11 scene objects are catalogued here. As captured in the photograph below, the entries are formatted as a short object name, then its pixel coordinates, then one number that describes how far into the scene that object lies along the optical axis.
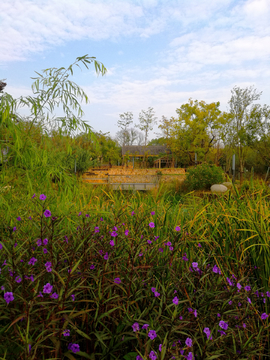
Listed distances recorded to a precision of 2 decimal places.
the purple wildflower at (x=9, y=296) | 0.87
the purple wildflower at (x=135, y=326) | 0.90
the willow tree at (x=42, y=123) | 2.52
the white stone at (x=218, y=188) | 11.20
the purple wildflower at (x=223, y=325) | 0.96
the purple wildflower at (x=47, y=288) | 0.88
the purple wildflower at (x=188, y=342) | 0.85
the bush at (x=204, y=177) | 12.42
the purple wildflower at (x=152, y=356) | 0.82
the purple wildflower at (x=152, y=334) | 0.84
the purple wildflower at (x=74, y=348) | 0.93
